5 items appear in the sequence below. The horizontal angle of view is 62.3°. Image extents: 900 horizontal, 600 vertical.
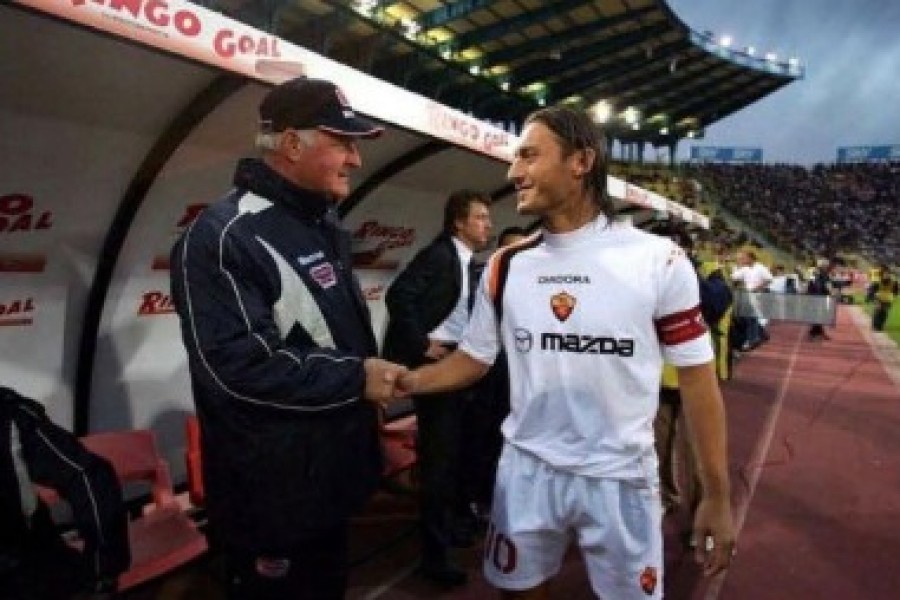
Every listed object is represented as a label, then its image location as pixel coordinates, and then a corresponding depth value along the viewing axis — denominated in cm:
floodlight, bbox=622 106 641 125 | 4478
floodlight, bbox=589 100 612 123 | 4088
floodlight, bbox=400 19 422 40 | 2697
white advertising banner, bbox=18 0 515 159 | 238
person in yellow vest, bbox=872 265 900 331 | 1981
